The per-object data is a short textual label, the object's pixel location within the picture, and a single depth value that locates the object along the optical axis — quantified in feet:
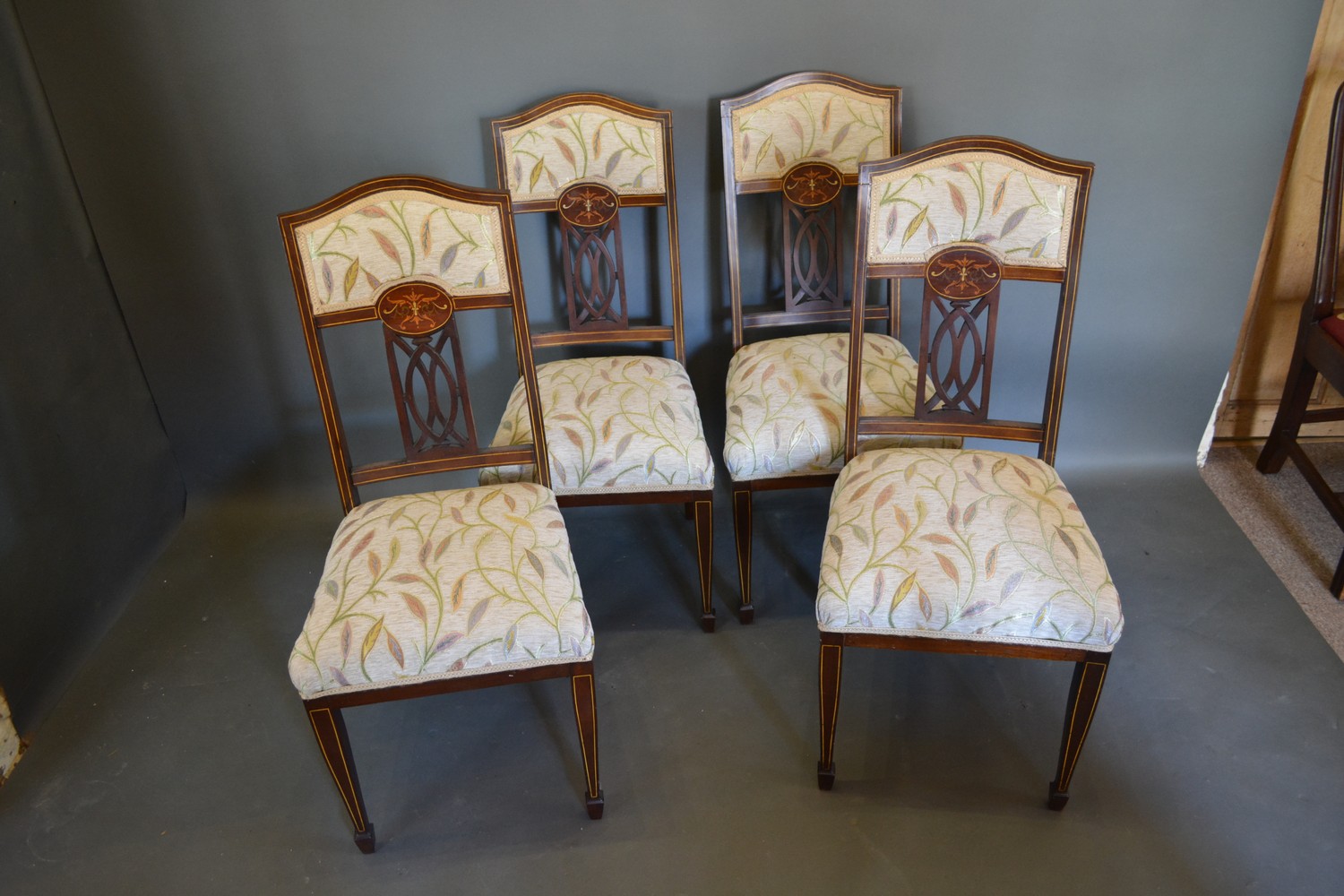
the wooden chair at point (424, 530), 4.64
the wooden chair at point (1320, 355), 6.65
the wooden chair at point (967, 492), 4.71
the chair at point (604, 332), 6.01
